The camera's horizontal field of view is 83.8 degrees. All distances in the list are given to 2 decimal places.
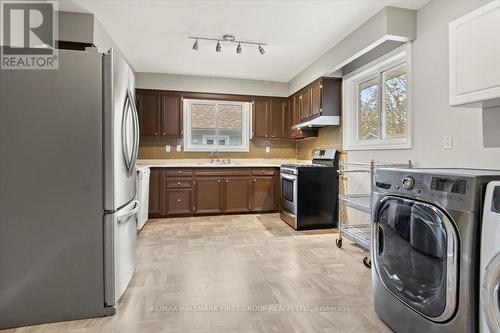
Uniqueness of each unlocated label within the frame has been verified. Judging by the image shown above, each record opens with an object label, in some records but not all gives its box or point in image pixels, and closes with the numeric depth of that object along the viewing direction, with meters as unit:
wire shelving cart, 2.86
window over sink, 5.29
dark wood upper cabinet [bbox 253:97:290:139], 5.41
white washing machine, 1.16
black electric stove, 4.02
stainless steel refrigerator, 1.70
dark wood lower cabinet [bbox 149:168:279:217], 4.66
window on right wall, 3.04
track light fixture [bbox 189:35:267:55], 3.43
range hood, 4.09
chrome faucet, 5.41
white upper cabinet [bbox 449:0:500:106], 1.65
